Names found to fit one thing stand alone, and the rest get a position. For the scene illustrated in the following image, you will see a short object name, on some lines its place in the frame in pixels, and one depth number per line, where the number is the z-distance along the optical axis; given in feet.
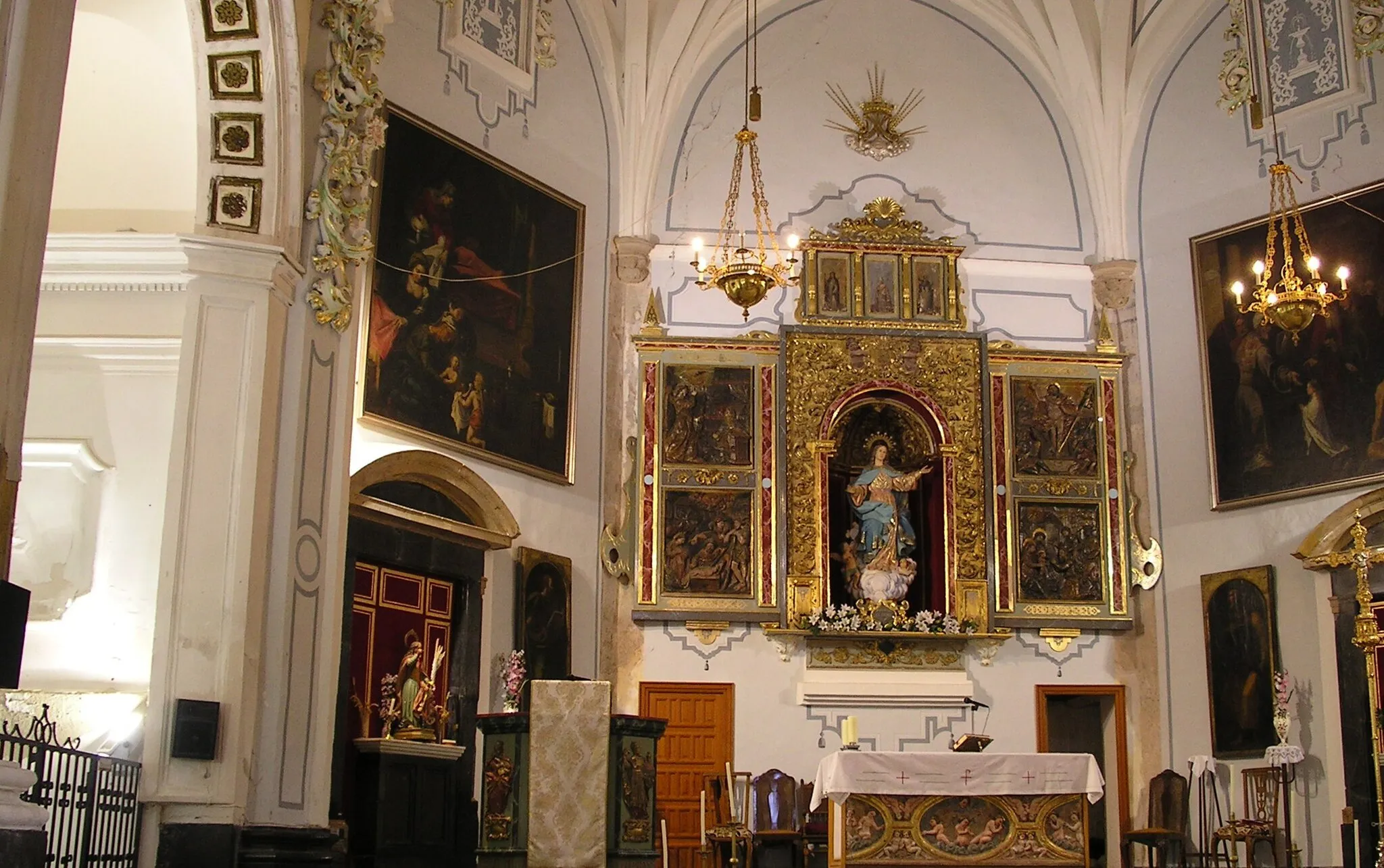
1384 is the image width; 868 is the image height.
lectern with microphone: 39.78
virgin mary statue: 53.78
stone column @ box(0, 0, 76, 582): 19.61
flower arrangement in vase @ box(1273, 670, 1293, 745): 48.44
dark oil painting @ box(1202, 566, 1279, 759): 49.80
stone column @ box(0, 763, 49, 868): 18.44
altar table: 38.06
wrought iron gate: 24.29
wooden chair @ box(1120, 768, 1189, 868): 47.96
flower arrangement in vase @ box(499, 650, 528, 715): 46.16
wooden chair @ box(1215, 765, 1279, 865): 47.06
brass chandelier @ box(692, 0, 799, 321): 43.09
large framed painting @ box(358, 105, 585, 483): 45.29
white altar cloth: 37.83
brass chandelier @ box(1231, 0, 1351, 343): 41.11
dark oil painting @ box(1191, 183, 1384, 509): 49.52
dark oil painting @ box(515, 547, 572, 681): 47.78
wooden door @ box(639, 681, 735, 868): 50.19
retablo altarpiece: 53.42
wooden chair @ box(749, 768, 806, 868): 45.29
